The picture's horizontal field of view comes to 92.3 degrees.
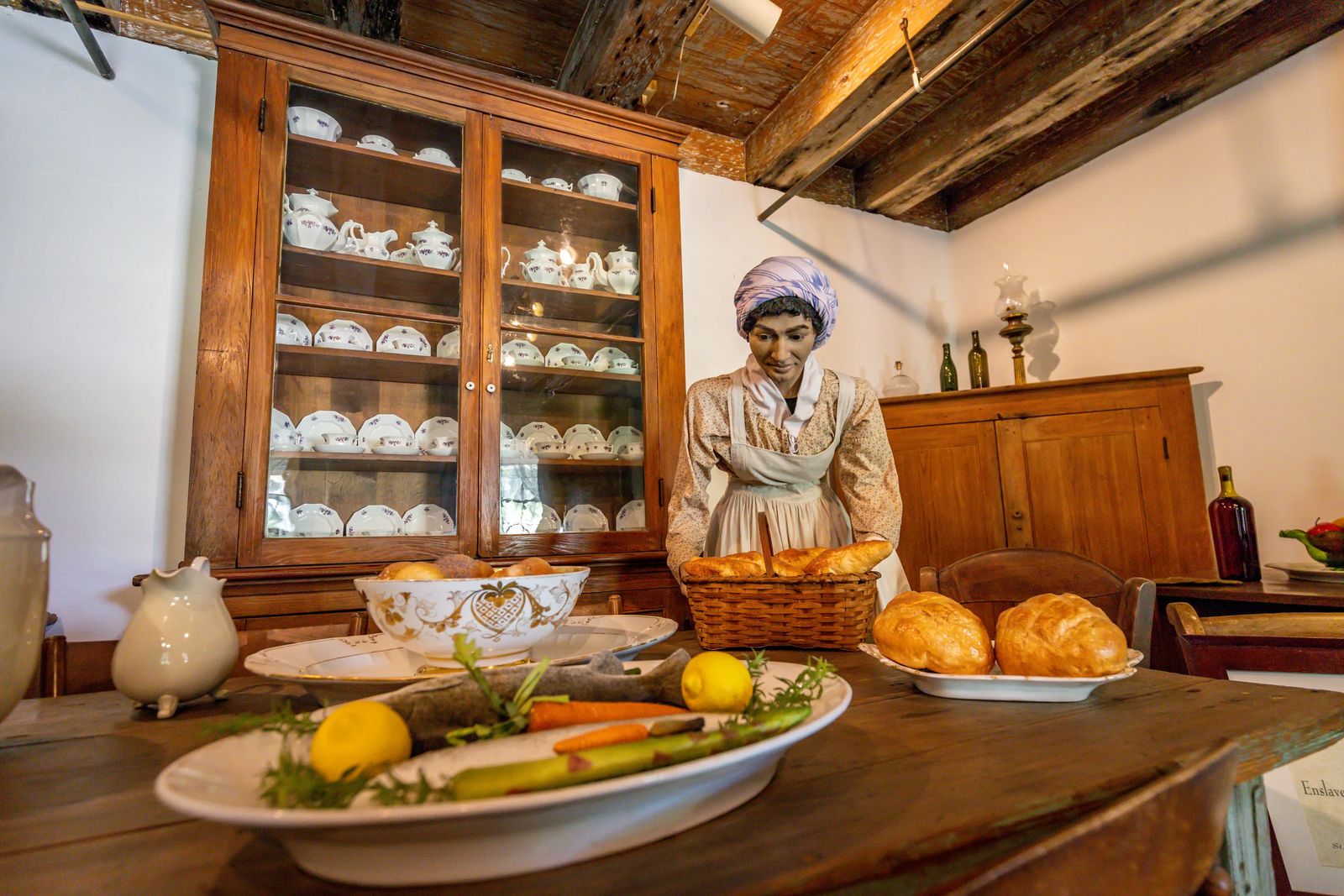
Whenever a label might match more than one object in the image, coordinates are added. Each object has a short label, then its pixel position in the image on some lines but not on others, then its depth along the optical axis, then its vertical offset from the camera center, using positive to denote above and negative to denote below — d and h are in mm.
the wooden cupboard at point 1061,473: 2154 +103
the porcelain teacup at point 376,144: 1946 +1145
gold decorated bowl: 703 -101
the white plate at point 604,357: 2191 +537
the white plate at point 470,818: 298 -152
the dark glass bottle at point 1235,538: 2010 -133
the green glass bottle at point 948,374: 3004 +611
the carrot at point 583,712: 441 -139
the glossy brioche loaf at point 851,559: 978 -78
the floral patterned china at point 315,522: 1700 +8
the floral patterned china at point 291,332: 1740 +530
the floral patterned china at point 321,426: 1796 +281
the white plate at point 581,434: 2154 +275
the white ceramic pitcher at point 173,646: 729 -133
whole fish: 441 -129
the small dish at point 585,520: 2086 -12
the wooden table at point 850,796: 345 -197
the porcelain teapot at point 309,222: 1791 +855
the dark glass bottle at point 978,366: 2959 +627
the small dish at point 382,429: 1904 +278
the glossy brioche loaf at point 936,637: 702 -148
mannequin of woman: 1604 +196
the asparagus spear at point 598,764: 324 -132
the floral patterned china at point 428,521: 1847 +1
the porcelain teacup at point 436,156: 2002 +1129
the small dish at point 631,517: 2107 -8
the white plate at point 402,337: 1917 +548
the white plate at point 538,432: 2062 +277
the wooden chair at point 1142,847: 266 -158
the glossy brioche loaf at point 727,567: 1004 -87
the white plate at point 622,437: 2168 +264
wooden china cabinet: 1647 +574
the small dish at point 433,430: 1915 +272
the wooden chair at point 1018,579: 1351 -167
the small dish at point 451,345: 1940 +529
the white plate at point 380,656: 696 -176
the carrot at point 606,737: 373 -131
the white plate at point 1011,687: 658 -194
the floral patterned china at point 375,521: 1816 +4
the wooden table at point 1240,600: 1648 -287
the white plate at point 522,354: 2037 +524
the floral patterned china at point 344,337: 1844 +541
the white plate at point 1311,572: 1716 -216
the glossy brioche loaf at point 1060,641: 658 -148
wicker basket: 955 -154
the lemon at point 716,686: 482 -130
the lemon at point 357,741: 361 -125
